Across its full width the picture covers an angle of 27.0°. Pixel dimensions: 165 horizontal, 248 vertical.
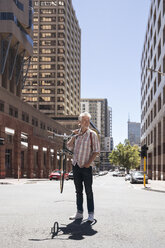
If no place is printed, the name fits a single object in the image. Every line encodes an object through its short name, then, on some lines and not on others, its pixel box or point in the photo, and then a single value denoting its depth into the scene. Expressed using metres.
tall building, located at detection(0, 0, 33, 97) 50.31
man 6.37
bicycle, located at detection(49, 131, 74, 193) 7.46
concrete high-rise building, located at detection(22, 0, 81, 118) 102.88
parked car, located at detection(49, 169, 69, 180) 42.62
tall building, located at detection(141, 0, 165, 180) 40.94
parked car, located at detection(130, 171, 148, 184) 33.20
